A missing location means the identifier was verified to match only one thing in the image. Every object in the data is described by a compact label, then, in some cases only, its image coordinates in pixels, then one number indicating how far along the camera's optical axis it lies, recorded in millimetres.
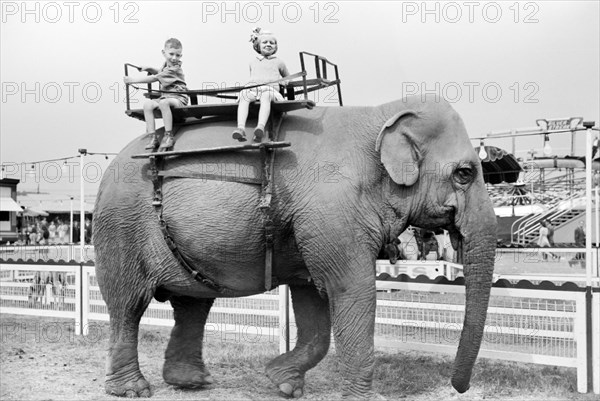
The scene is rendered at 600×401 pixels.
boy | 6676
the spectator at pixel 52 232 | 37016
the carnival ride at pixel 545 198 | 28000
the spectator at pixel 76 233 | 37116
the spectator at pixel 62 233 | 33219
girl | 6164
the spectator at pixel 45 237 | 31255
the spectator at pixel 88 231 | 33550
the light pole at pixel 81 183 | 13320
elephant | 5926
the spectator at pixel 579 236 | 24966
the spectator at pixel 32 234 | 34625
